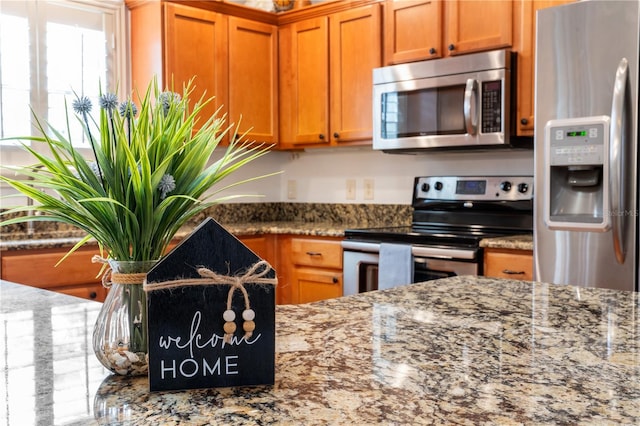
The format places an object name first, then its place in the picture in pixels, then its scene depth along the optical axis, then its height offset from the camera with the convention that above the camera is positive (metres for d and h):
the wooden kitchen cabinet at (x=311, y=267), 3.57 -0.44
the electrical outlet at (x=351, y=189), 4.21 +0.00
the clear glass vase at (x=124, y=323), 0.80 -0.16
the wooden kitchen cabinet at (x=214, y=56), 3.68 +0.80
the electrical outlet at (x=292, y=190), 4.57 -0.01
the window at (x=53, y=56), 3.46 +0.76
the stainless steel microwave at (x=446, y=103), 3.12 +0.43
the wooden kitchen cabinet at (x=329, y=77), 3.76 +0.68
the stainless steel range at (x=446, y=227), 3.00 -0.21
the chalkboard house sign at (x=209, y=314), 0.74 -0.14
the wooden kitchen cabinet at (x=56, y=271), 2.84 -0.36
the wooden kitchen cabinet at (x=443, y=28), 3.18 +0.83
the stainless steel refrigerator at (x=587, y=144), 2.53 +0.17
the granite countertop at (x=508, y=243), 2.80 -0.24
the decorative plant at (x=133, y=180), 0.80 +0.01
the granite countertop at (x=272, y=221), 3.23 -0.20
